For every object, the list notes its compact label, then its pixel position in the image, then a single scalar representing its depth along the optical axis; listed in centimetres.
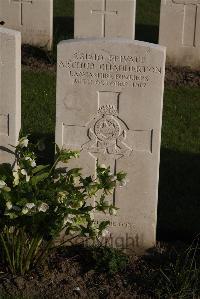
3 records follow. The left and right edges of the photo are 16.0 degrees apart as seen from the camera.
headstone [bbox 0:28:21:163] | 499
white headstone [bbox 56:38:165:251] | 499
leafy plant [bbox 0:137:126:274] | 468
